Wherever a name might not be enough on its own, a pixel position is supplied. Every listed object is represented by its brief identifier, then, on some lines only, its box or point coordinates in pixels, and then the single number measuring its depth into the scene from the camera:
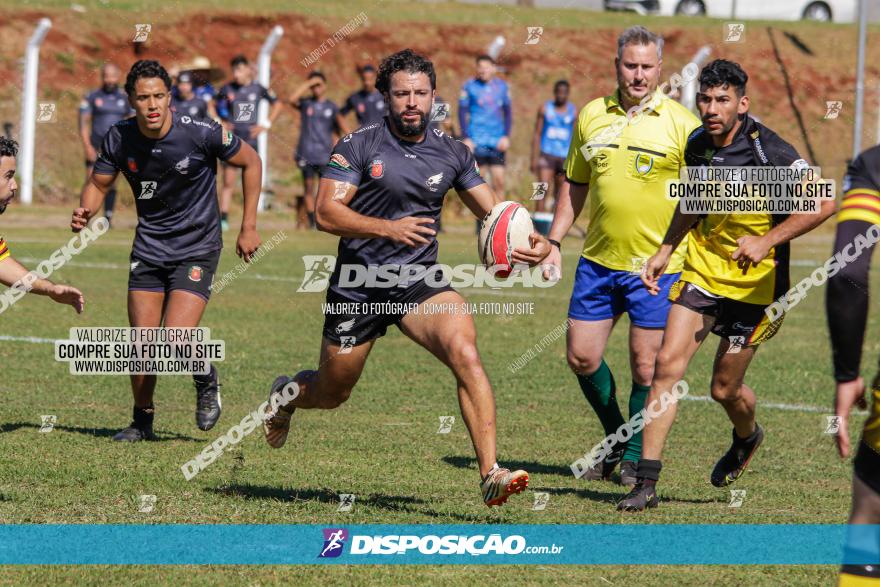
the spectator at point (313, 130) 24.19
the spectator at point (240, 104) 23.47
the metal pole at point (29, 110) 26.34
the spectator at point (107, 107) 22.88
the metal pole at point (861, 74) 26.81
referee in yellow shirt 8.23
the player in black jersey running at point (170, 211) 8.90
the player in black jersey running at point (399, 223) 6.98
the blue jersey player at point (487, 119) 23.97
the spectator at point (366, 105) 24.28
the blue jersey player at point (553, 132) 24.28
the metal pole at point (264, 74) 26.45
